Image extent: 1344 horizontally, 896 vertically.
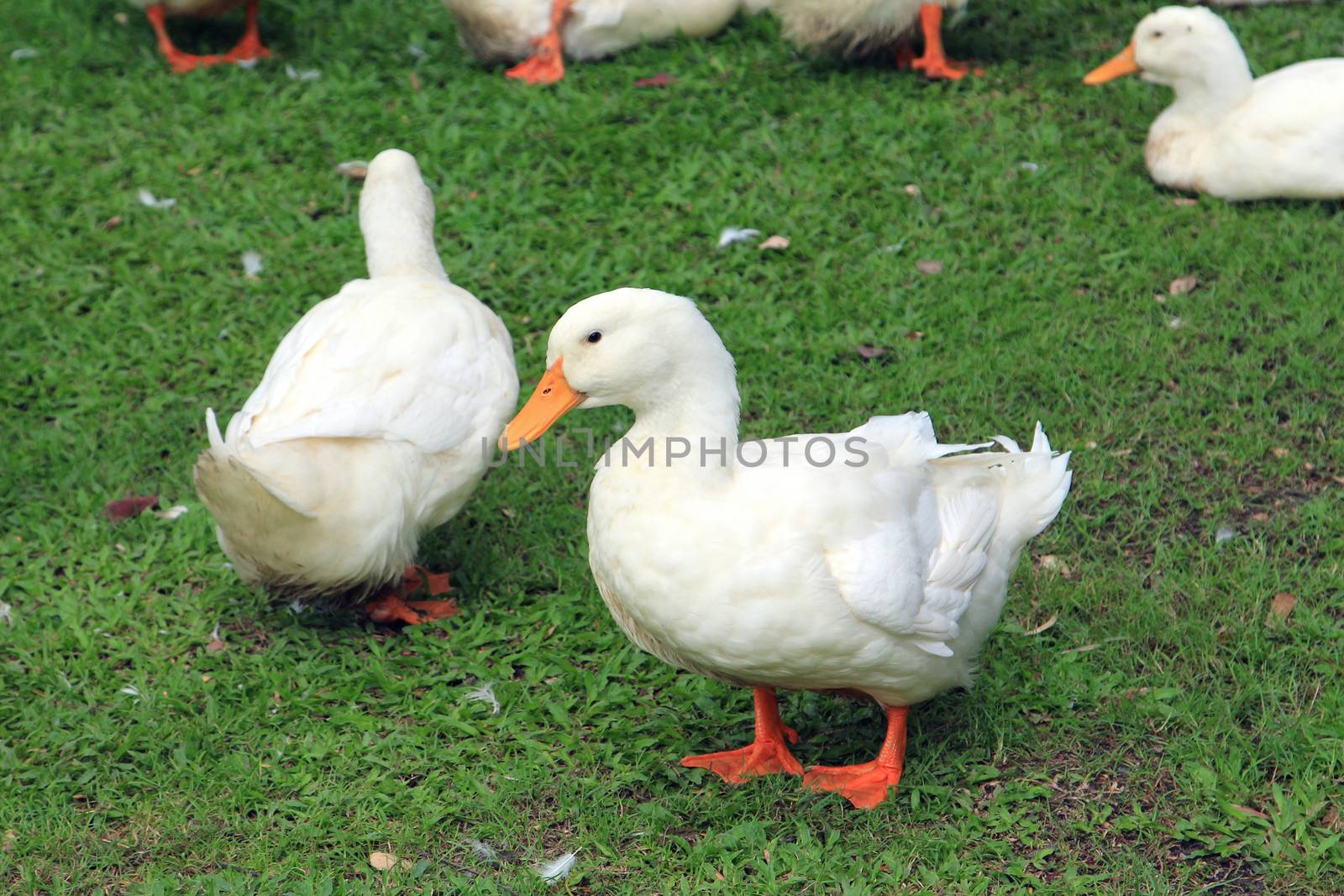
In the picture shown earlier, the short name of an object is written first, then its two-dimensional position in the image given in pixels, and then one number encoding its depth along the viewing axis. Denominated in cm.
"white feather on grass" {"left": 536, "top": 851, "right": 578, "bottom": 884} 668
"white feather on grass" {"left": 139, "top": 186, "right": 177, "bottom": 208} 1298
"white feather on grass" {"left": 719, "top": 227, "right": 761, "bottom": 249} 1197
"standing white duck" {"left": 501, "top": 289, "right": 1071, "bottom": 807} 621
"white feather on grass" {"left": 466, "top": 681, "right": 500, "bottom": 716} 799
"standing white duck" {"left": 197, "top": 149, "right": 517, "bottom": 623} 770
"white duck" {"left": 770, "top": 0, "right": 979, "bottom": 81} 1352
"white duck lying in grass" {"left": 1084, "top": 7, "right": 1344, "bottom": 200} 1137
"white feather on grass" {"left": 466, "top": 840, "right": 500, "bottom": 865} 682
